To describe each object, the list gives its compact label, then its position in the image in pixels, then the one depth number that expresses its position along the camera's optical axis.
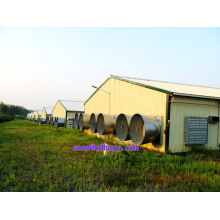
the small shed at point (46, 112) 37.19
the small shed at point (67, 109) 25.09
